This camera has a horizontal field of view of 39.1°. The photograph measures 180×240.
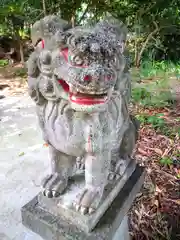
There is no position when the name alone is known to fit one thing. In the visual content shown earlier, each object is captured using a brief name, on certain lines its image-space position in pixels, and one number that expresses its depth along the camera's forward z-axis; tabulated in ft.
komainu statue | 1.78
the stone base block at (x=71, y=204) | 2.36
